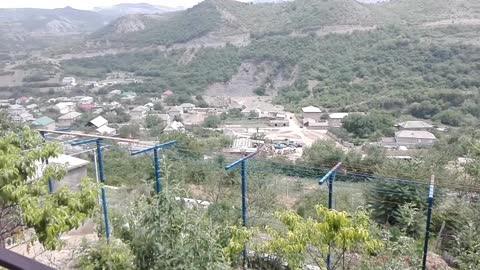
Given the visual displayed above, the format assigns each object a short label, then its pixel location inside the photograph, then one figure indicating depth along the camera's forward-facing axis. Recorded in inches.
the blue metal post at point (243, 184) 191.5
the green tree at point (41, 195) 95.5
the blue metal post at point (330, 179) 166.6
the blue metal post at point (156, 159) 203.3
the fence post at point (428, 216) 153.7
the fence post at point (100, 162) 193.7
